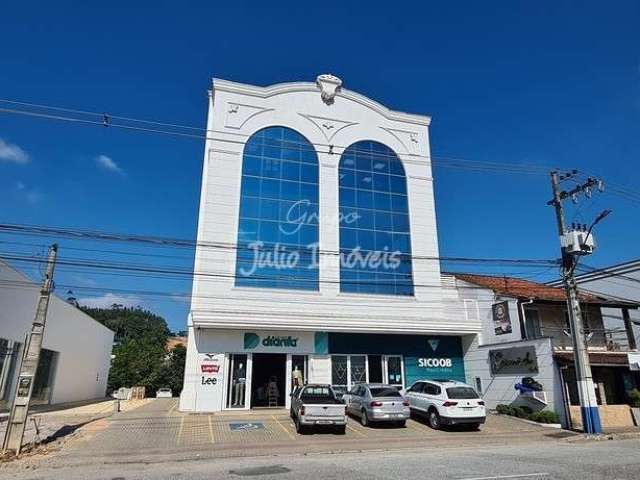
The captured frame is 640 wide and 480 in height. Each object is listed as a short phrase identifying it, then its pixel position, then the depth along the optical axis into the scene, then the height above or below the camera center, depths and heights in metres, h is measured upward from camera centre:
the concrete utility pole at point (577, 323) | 18.38 +2.65
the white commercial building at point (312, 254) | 24.05 +7.53
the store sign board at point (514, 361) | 22.31 +1.36
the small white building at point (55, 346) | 21.50 +2.42
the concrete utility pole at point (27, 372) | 13.16 +0.38
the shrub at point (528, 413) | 20.31 -1.08
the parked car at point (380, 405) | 18.42 -0.66
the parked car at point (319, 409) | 16.77 -0.75
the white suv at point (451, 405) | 18.09 -0.63
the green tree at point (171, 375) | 58.75 +1.36
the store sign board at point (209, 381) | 22.48 +0.24
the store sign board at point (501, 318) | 24.78 +3.67
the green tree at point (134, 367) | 57.53 +2.33
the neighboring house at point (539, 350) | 21.28 +1.90
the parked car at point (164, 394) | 48.44 -0.79
